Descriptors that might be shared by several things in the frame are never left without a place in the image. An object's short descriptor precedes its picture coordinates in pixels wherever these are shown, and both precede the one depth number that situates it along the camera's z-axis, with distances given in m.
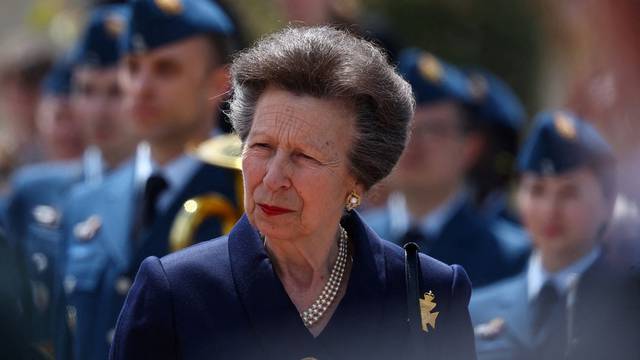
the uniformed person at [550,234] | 12.63
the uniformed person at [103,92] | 15.77
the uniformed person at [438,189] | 16.11
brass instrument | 11.60
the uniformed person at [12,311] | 8.36
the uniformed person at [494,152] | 18.86
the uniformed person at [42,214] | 11.49
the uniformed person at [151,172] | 11.86
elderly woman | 7.44
